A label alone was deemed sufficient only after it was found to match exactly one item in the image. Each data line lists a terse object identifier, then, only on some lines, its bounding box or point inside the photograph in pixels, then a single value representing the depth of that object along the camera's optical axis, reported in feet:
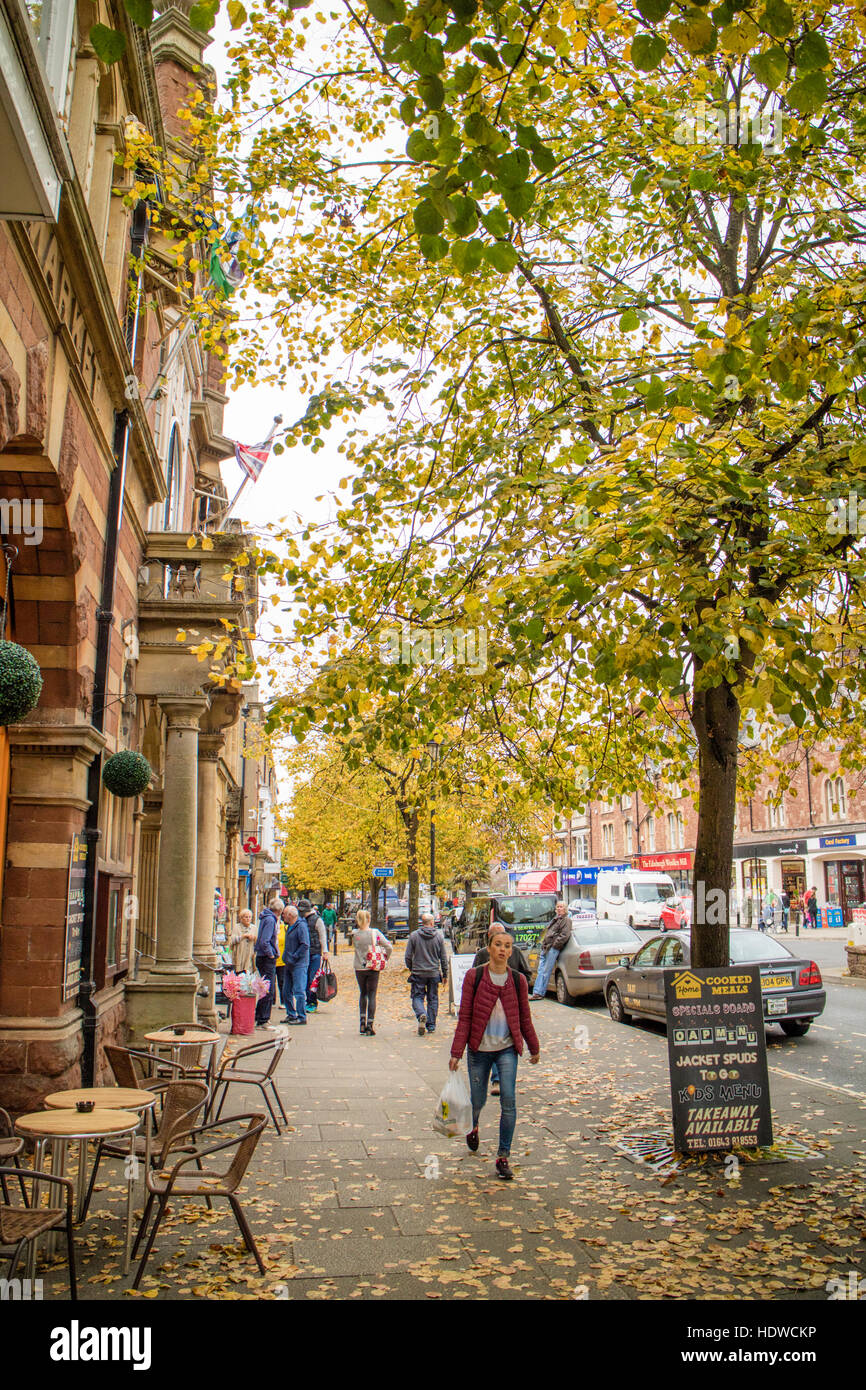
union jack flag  55.01
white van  119.96
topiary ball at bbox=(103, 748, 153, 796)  31.81
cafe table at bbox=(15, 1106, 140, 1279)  16.99
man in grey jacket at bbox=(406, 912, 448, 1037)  49.08
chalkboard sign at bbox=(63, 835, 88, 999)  28.60
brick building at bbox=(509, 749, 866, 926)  140.97
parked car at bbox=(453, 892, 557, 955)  79.56
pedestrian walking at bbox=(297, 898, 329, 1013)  60.34
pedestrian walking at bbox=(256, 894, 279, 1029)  53.11
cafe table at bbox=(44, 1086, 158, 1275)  19.86
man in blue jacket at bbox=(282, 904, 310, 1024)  54.85
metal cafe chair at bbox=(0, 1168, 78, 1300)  14.39
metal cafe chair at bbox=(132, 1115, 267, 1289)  17.31
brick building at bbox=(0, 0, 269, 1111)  20.45
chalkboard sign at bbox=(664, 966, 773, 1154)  25.48
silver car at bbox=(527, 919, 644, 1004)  62.69
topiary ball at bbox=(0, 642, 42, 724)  19.66
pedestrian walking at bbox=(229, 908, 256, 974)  57.57
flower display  48.08
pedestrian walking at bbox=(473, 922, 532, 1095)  36.60
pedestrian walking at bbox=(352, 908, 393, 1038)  48.52
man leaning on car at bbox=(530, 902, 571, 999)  64.23
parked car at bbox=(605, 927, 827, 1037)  43.57
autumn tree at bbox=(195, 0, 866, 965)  16.55
